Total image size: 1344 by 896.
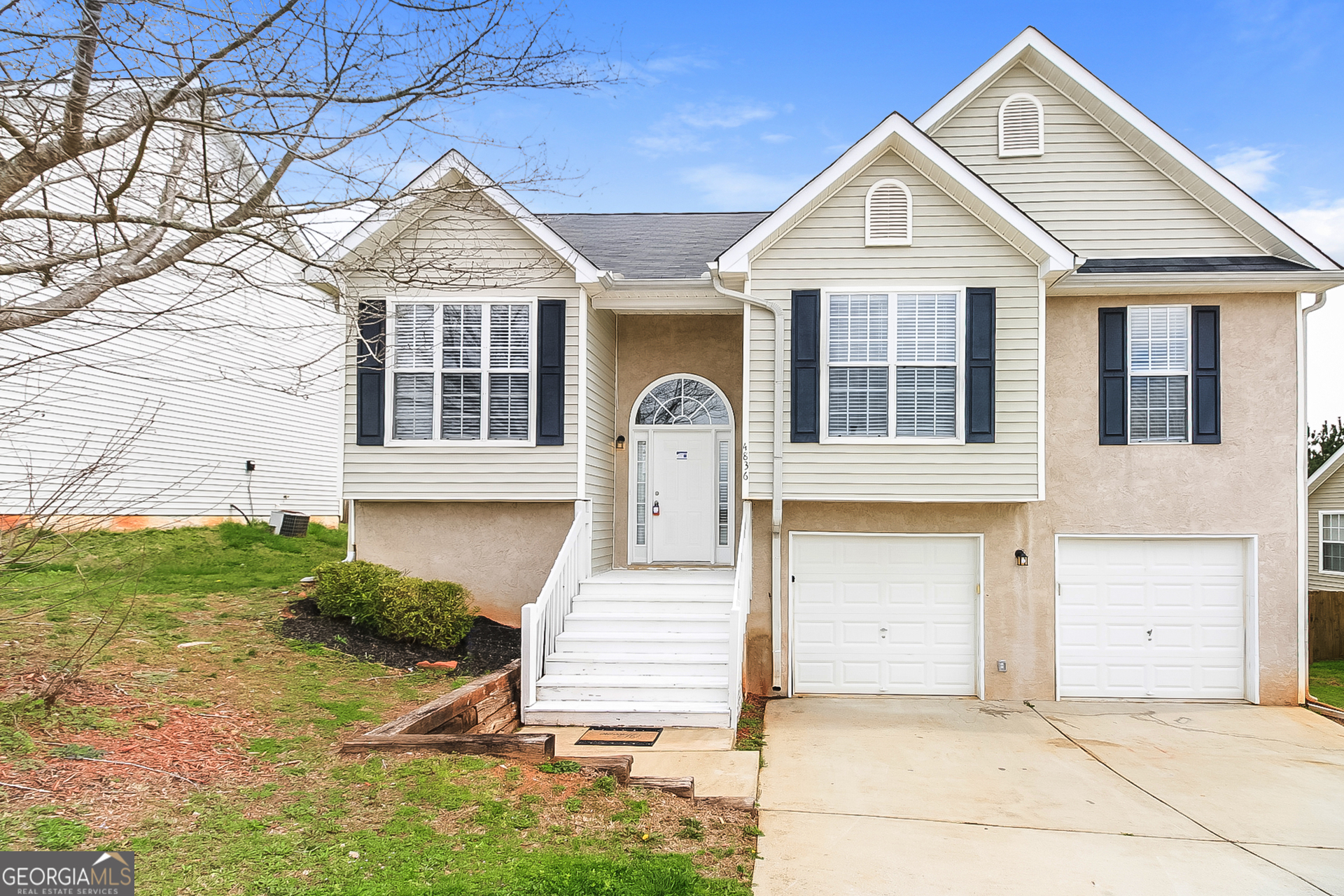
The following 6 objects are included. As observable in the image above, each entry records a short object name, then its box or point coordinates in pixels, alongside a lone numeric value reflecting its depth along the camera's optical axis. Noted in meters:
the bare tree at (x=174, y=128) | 5.04
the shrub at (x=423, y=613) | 9.13
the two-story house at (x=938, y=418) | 9.62
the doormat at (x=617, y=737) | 7.68
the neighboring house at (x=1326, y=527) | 18.97
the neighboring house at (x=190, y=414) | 12.78
